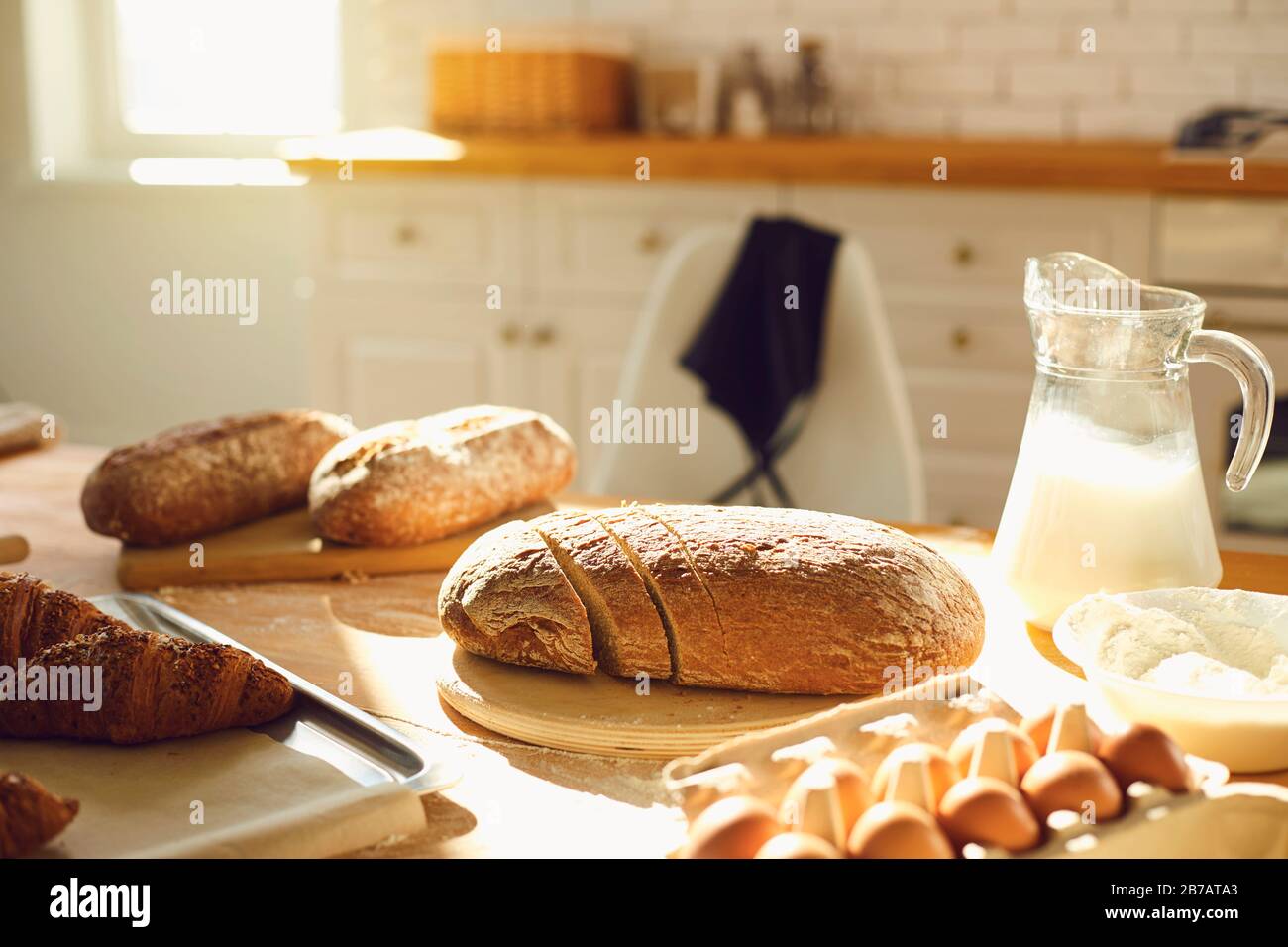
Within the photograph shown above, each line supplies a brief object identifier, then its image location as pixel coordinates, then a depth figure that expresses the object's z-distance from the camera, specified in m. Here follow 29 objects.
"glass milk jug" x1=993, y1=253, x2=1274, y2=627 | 0.97
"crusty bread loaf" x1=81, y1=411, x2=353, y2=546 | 1.32
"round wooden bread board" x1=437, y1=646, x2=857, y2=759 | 0.85
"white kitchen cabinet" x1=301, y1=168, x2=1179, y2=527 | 2.69
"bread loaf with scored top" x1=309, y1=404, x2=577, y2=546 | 1.29
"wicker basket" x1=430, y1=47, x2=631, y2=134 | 3.25
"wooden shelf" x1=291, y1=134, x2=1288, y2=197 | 2.51
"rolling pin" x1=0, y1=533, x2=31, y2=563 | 1.29
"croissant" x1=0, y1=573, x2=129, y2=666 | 0.90
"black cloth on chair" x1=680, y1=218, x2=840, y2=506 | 2.00
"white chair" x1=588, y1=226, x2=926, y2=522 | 1.87
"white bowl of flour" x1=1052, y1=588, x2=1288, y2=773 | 0.78
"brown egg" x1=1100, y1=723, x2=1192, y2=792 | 0.66
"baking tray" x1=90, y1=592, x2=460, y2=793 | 0.78
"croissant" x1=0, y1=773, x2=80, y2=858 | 0.68
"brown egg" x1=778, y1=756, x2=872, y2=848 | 0.62
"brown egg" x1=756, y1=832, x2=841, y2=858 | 0.59
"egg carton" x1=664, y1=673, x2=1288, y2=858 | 0.63
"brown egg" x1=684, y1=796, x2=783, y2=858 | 0.61
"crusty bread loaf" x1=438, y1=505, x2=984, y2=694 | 0.88
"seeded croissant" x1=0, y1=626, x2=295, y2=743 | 0.83
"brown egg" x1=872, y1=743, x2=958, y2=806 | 0.65
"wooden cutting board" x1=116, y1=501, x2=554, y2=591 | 1.26
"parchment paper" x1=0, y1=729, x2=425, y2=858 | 0.70
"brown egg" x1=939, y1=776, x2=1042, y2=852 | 0.62
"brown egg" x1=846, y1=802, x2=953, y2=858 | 0.60
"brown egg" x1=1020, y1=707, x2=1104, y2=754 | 0.71
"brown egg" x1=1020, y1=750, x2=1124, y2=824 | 0.64
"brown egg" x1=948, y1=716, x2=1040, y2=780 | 0.67
